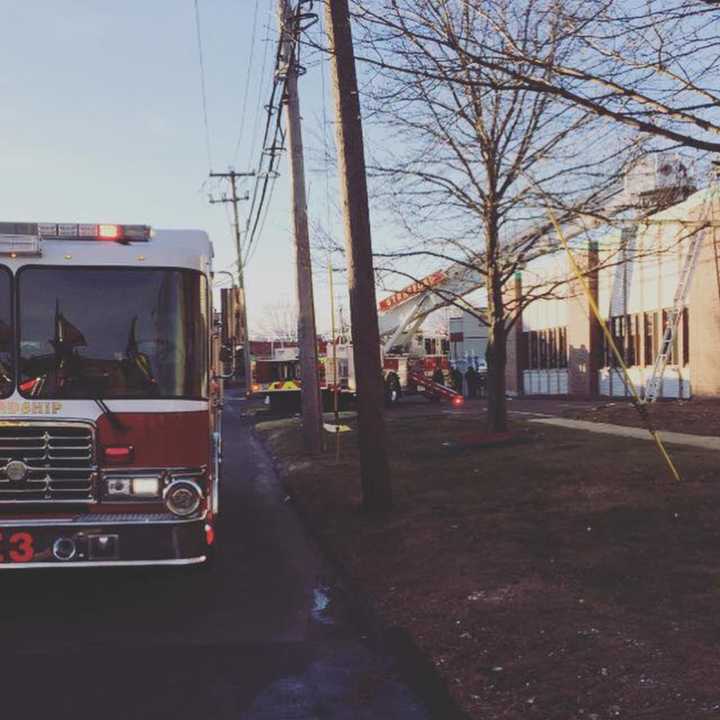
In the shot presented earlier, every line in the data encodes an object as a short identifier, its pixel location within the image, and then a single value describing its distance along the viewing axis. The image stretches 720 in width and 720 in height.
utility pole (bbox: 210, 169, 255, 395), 47.04
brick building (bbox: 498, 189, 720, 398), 19.84
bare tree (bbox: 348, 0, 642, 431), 12.61
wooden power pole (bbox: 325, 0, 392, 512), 9.26
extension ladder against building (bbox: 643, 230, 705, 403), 21.77
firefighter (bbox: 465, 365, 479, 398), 36.56
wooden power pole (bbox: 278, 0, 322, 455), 15.66
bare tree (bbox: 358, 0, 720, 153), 5.58
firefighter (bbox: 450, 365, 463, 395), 35.55
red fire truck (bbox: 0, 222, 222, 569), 5.64
